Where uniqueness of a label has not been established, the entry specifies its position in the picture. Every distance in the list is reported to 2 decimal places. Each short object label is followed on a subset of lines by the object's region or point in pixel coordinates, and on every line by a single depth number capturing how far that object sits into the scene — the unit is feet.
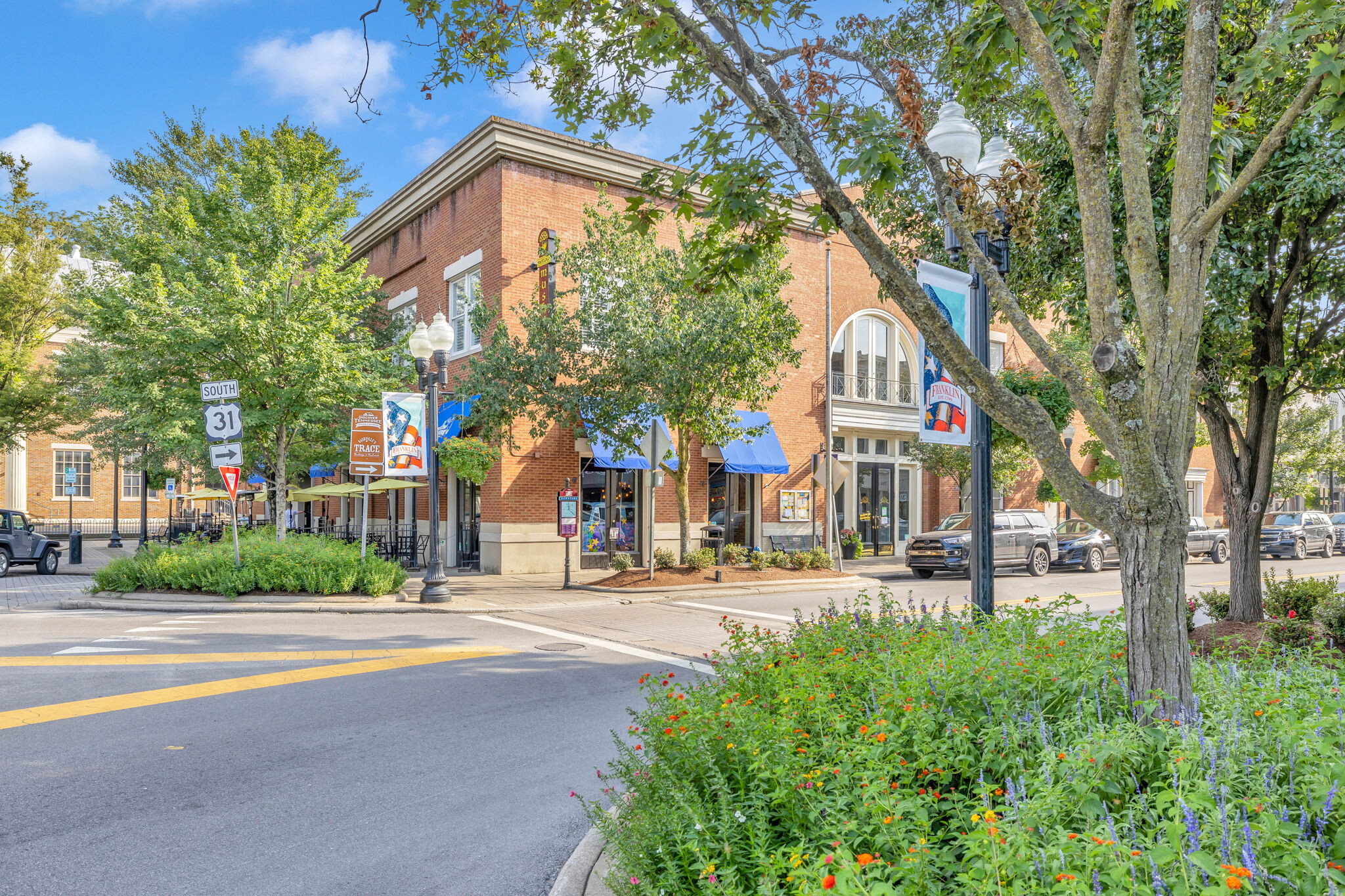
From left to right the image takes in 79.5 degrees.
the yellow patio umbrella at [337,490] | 70.79
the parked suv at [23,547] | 65.51
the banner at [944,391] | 22.34
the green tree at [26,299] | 78.23
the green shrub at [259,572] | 48.32
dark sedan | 73.72
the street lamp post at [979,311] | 20.34
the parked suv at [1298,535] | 94.43
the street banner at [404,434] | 50.03
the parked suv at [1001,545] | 65.36
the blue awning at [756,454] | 71.05
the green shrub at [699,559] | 60.08
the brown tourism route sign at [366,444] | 49.29
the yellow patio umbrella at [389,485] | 64.23
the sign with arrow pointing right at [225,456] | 44.80
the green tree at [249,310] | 52.70
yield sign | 46.60
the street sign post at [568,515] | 53.78
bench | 77.00
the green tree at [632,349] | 52.85
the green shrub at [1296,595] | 30.37
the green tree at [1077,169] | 12.51
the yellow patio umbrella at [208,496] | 92.74
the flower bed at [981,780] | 7.76
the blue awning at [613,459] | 60.54
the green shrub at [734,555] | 65.31
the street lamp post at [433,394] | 48.32
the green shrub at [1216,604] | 31.76
